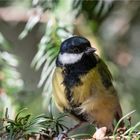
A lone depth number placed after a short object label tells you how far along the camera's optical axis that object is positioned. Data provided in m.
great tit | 4.04
